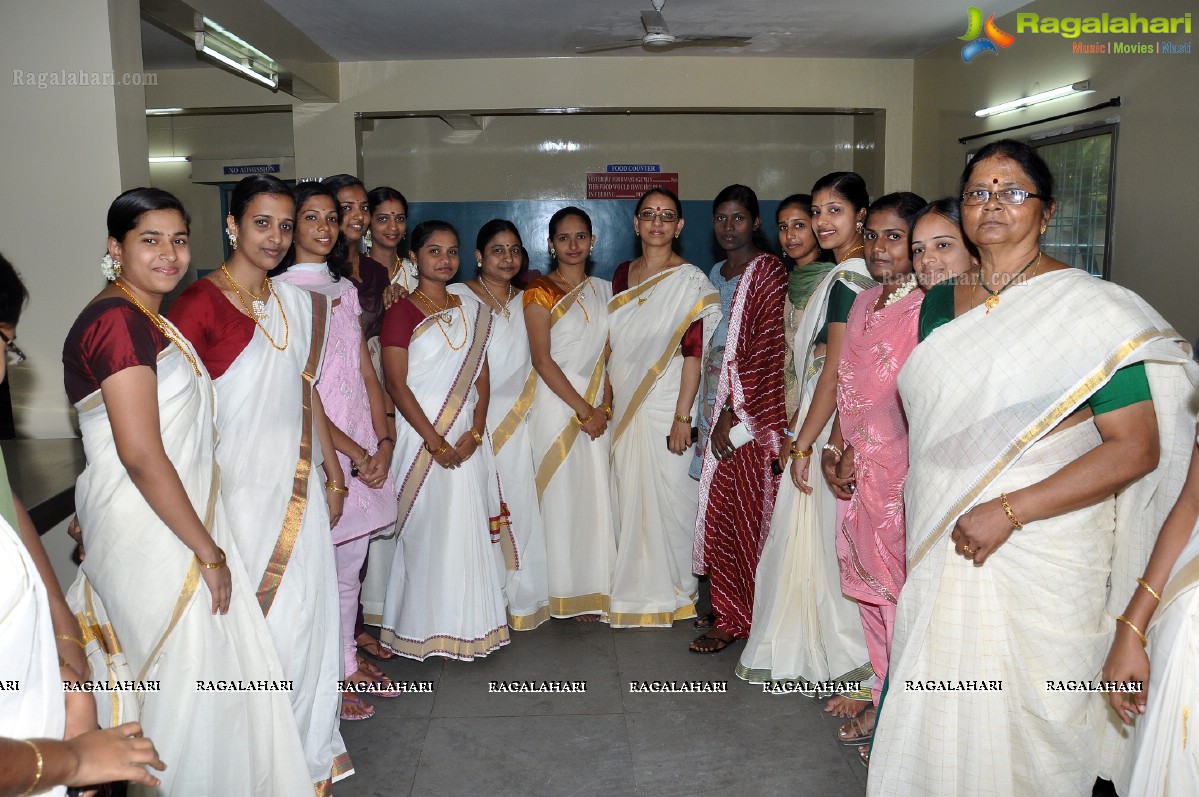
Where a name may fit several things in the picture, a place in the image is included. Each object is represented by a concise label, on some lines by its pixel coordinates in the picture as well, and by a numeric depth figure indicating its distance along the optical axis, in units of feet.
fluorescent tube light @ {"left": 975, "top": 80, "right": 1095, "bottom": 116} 15.77
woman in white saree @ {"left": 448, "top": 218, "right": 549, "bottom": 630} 12.34
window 15.49
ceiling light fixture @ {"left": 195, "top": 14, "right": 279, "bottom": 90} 15.26
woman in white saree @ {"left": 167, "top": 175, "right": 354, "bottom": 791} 7.86
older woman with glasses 6.17
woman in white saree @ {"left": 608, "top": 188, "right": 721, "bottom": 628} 12.41
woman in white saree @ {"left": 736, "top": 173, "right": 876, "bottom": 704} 10.16
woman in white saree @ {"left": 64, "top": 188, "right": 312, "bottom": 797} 6.52
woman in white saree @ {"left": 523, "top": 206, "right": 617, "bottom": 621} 12.60
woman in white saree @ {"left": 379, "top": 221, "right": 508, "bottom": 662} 11.28
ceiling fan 16.15
